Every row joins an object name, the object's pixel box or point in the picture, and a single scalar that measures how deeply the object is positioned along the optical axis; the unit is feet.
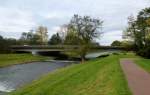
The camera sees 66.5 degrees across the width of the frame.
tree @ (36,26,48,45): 155.37
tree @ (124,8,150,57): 85.78
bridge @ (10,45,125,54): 118.95
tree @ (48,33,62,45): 163.88
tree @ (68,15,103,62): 90.31
